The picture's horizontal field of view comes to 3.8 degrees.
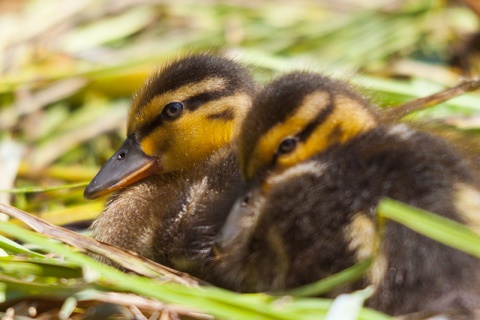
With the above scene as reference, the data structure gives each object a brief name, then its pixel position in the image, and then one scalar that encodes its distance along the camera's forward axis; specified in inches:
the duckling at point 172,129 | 73.6
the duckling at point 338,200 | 71.0
